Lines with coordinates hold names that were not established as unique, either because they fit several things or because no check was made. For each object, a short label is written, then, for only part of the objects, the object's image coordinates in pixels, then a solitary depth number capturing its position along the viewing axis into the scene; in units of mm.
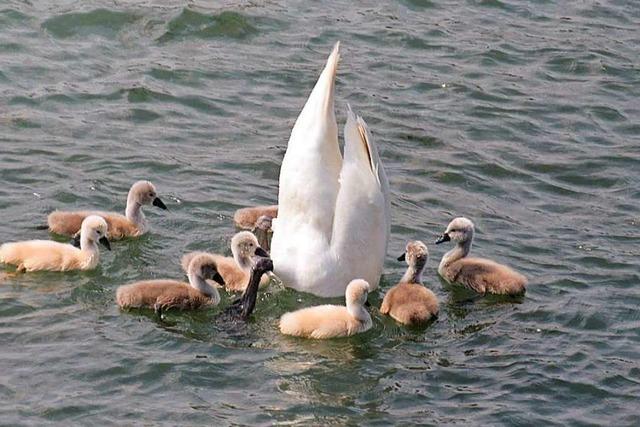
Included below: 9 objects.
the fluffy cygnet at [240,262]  19266
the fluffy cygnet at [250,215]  21219
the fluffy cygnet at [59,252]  19062
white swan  18766
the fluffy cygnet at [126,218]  20547
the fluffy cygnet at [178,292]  18156
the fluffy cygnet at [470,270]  19734
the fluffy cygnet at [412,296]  18516
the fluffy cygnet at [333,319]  17812
